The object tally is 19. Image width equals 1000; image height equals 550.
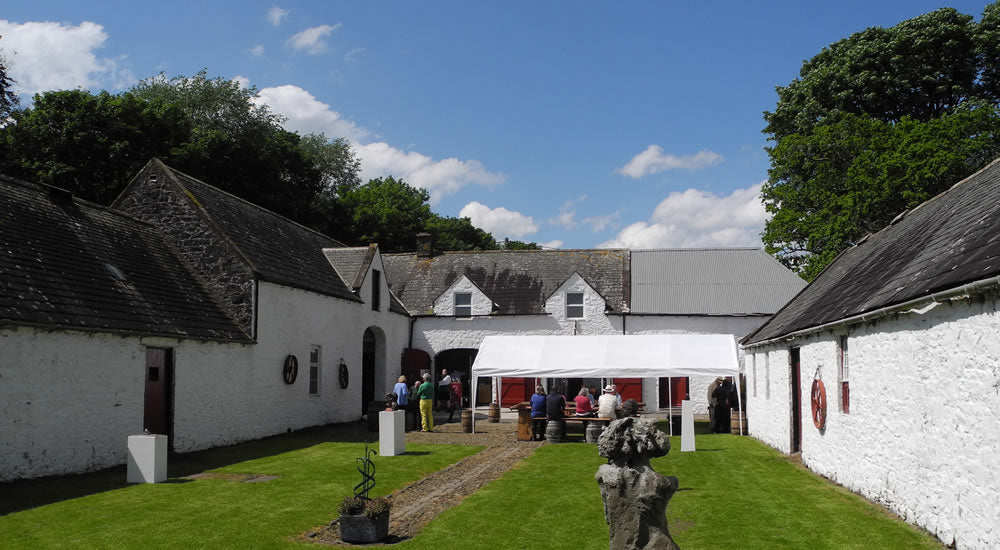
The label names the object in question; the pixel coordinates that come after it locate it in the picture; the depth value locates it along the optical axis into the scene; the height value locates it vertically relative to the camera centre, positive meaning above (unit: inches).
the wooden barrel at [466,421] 936.9 -81.8
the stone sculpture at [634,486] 259.4 -44.5
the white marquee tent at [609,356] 871.7 -5.9
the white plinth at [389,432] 688.4 -68.7
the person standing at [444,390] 1232.2 -60.4
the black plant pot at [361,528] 355.6 -78.4
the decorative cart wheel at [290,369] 869.8 -17.2
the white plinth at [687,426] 728.3 -69.3
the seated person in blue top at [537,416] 857.5 -69.2
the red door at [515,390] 1335.5 -64.8
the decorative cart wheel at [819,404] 542.0 -37.7
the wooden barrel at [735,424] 917.2 -85.1
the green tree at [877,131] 1175.6 +335.0
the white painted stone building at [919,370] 291.3 -10.7
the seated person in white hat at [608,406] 815.1 -56.4
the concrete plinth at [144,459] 516.7 -67.5
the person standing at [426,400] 916.6 -54.9
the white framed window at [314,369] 961.5 -19.3
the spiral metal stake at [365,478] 378.1 -61.6
